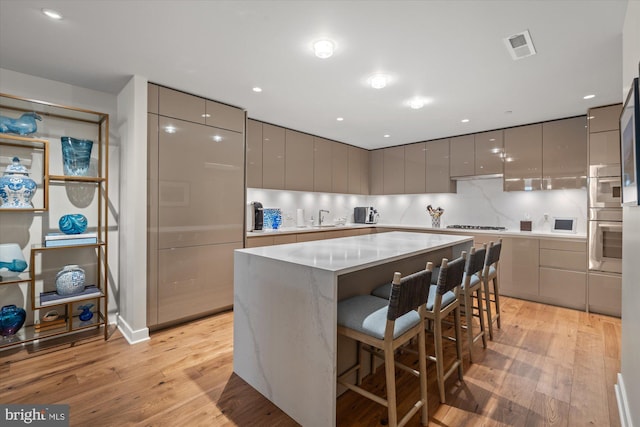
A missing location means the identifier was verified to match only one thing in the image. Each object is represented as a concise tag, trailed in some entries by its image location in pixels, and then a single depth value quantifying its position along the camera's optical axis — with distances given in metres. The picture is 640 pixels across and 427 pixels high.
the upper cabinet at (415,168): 5.31
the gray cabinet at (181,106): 2.97
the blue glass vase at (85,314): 2.89
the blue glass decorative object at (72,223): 2.73
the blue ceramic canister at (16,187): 2.44
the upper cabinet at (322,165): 4.99
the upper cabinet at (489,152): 4.44
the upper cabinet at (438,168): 5.02
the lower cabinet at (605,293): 3.41
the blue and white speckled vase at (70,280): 2.65
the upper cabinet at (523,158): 4.13
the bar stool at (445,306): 1.83
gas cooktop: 4.66
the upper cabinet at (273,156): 4.20
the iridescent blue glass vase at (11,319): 2.47
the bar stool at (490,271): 2.75
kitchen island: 1.59
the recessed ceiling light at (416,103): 3.29
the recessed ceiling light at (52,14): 1.86
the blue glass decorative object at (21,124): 2.48
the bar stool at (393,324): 1.49
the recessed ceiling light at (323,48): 2.15
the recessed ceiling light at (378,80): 2.69
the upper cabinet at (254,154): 4.01
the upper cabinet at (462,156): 4.71
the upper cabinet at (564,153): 3.81
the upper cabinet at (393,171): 5.62
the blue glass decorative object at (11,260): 2.44
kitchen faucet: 5.44
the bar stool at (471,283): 2.26
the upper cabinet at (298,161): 4.55
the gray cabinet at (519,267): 3.98
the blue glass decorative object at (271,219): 4.48
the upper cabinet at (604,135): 3.37
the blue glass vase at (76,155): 2.76
